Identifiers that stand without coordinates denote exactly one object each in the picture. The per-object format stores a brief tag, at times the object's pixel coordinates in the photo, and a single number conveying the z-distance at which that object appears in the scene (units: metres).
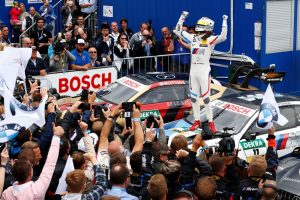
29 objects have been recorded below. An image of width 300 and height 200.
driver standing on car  13.42
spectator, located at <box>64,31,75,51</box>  18.66
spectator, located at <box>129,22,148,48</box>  19.22
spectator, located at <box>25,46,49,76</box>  16.22
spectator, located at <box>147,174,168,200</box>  7.23
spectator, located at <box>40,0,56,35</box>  22.84
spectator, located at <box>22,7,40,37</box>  22.47
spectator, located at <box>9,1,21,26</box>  23.62
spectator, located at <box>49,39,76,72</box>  17.26
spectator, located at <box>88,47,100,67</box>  17.64
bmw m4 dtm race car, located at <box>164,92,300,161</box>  11.91
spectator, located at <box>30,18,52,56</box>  20.39
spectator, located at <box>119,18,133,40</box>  20.55
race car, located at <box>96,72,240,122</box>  14.73
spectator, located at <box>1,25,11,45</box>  20.47
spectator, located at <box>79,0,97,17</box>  22.88
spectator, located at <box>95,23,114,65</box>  18.46
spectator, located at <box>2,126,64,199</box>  7.42
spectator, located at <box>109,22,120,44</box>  20.00
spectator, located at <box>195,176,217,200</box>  7.46
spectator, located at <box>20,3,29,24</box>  23.33
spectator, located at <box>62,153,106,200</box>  7.26
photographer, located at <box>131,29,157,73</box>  18.53
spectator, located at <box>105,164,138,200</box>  7.38
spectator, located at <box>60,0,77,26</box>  22.75
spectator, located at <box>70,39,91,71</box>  16.92
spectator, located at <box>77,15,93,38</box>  20.57
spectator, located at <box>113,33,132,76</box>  18.14
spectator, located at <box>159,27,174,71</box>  19.55
